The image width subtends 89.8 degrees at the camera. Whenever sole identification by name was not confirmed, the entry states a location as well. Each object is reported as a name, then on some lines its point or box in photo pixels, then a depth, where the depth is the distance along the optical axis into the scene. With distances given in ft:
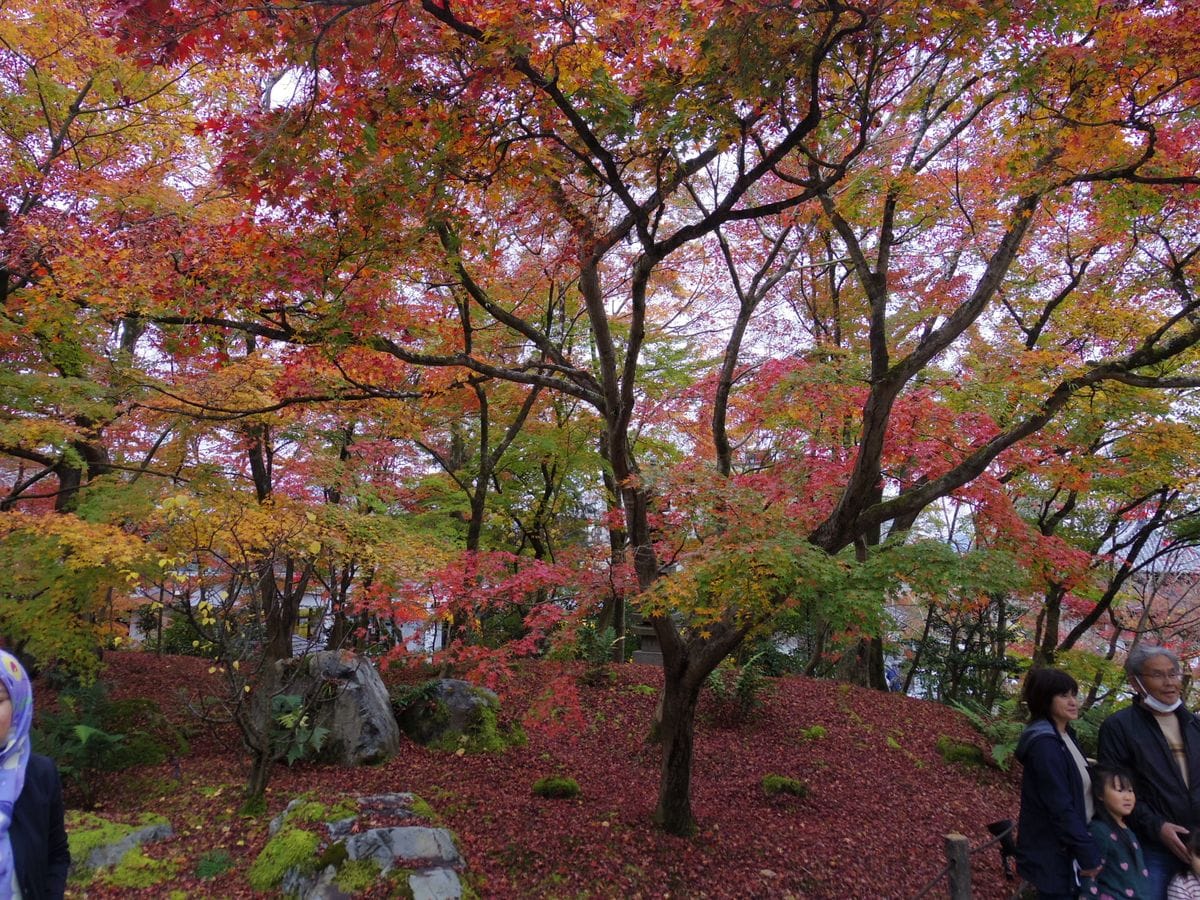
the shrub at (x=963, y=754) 26.35
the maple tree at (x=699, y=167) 11.80
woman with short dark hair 8.91
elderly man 8.86
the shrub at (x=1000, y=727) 25.41
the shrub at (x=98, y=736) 20.88
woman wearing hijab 6.62
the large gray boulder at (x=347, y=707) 24.08
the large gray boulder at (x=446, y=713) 26.63
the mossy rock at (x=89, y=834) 15.11
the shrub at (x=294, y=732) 21.97
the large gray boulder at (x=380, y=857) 14.34
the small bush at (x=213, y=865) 15.41
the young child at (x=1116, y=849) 8.89
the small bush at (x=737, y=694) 29.01
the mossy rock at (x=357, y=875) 14.12
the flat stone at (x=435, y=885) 14.29
